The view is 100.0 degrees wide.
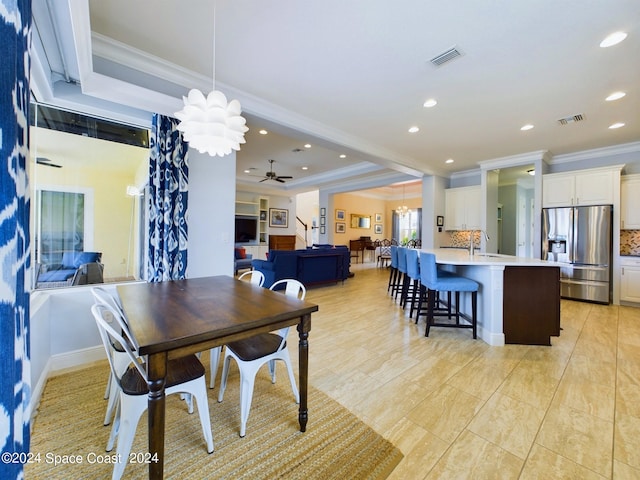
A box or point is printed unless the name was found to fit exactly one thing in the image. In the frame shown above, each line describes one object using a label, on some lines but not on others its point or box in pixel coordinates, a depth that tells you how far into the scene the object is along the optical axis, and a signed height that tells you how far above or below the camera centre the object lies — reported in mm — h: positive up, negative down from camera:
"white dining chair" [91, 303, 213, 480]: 1299 -794
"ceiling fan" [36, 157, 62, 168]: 2425 +696
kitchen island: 2924 -656
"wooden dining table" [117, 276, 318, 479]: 1146 -431
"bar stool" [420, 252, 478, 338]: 3113 -512
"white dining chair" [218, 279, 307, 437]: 1684 -778
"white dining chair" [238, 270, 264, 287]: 2591 -386
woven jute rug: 1410 -1213
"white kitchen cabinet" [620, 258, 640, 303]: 4527 -607
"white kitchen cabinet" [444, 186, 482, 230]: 6297 +813
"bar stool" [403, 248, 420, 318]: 3735 -361
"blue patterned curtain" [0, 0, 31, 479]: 628 +2
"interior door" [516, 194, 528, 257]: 7352 +258
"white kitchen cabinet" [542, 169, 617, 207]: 4645 +1010
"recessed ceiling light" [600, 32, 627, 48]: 2197 +1716
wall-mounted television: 9094 +328
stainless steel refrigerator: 4605 -73
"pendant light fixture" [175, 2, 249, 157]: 1835 +824
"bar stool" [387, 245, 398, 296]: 4931 -508
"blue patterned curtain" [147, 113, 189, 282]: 2676 +368
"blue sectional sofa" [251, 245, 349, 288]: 5340 -554
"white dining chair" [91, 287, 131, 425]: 1665 -799
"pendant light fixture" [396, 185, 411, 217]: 10131 +1178
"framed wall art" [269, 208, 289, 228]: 9969 +826
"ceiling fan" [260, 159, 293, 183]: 6367 +1517
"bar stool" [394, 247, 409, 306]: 4305 -360
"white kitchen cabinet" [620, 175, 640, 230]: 4586 +725
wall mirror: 10953 +826
